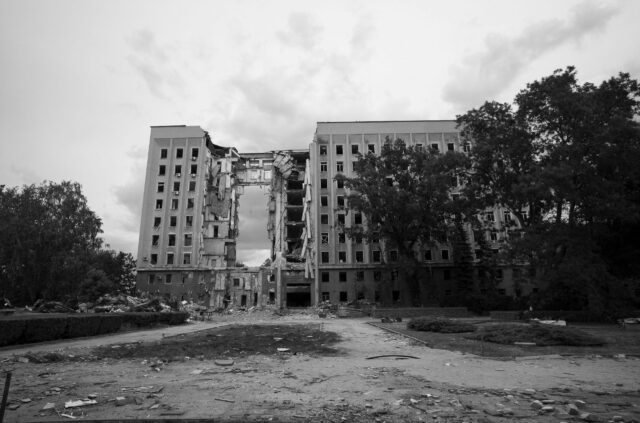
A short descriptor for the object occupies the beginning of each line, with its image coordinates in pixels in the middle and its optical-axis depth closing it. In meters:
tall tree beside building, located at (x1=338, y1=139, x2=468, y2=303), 41.97
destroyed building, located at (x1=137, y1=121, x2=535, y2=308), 53.19
